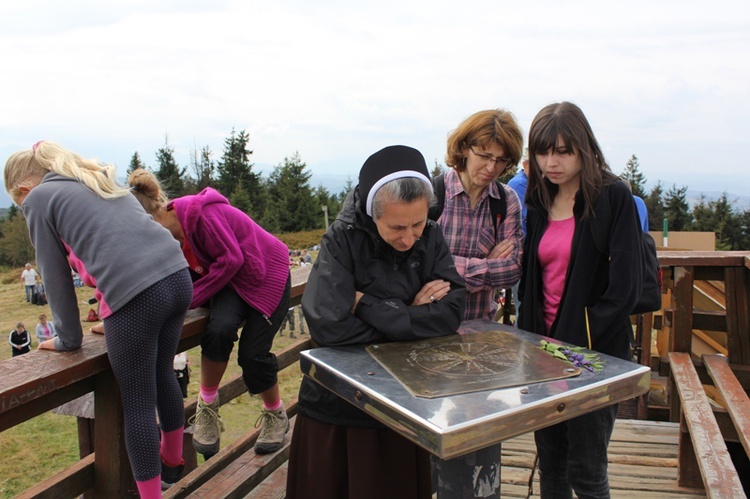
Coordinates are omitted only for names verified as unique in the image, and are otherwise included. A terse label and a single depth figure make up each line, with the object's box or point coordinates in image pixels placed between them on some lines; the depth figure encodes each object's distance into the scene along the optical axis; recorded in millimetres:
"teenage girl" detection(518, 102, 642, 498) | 2045
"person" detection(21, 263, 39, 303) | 24344
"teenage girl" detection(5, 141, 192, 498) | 1872
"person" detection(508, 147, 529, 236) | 3798
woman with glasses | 2389
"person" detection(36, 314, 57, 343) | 13969
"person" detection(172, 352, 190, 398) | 8229
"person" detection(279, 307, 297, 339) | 16961
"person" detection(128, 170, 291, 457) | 2312
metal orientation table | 1361
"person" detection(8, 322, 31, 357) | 13633
